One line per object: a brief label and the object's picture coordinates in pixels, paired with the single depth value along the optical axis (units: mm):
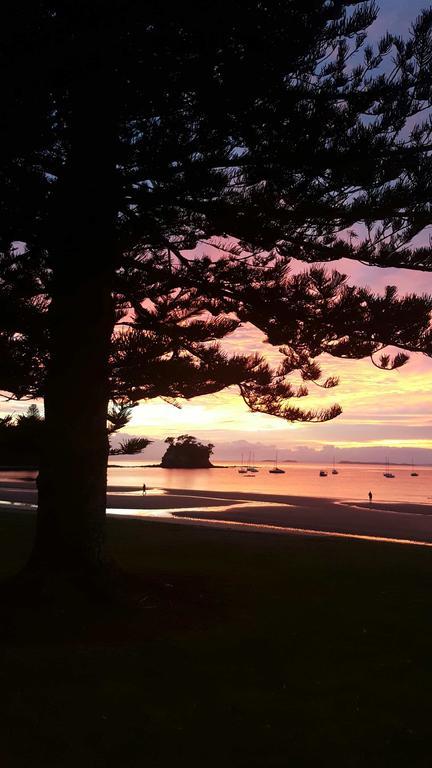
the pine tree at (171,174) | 5957
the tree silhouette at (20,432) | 12242
